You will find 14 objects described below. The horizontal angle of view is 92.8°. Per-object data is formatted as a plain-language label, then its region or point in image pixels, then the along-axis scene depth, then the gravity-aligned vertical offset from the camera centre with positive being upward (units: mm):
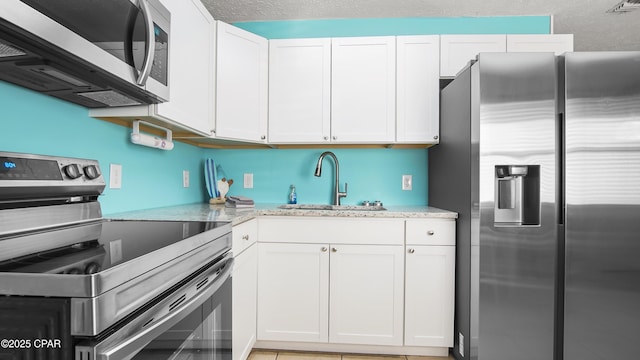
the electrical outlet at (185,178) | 2219 +21
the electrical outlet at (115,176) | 1495 +19
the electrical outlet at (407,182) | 2465 +16
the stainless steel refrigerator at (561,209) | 1584 -120
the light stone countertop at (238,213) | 1438 -174
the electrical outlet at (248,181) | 2561 +6
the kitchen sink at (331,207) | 2252 -183
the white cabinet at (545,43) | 2174 +1020
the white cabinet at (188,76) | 1370 +564
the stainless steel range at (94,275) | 543 -208
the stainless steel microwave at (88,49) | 741 +365
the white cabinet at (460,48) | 2176 +983
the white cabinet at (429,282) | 1872 -604
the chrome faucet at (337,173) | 2379 +76
